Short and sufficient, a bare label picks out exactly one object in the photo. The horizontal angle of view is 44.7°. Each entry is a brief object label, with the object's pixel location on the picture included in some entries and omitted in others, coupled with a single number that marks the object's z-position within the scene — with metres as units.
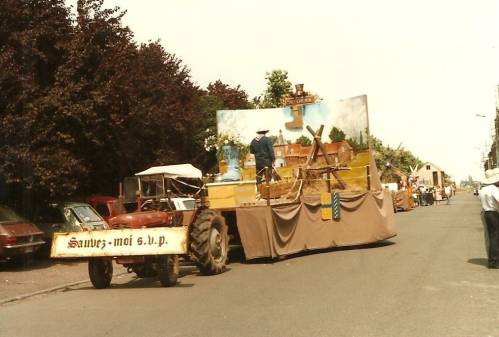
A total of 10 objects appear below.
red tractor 10.25
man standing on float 15.27
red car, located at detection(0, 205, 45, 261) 14.59
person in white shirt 11.47
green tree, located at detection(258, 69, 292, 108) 43.03
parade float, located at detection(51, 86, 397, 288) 10.73
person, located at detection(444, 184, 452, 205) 60.47
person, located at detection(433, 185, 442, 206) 64.19
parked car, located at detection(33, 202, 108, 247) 17.55
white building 152.12
